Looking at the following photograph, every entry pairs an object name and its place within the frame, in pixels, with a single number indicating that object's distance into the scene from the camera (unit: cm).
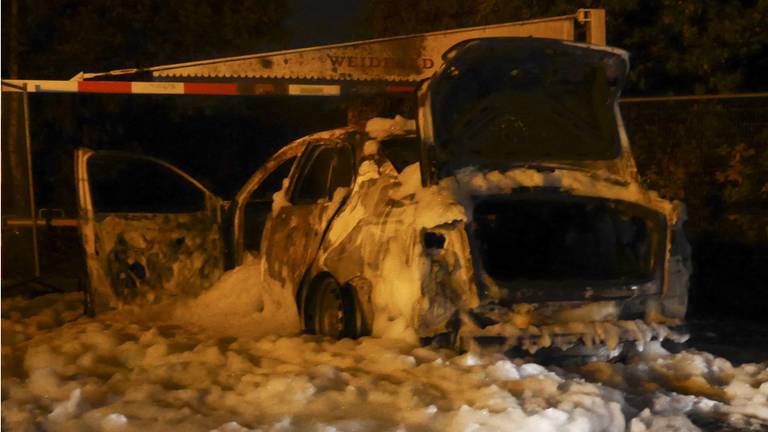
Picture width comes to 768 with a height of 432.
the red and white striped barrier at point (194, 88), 953
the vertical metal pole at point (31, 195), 1012
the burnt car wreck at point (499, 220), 613
